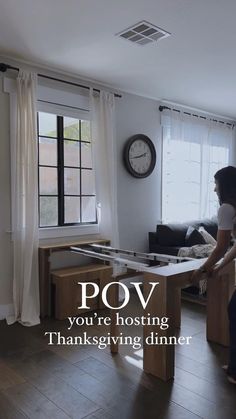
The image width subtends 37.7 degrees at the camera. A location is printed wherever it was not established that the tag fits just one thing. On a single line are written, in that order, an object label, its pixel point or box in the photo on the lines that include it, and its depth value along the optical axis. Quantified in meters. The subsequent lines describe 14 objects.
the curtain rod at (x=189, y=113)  5.00
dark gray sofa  4.59
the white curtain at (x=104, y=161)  4.15
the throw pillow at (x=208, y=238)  4.33
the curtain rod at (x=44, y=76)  3.43
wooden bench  3.54
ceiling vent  2.84
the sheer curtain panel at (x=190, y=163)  5.14
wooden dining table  2.33
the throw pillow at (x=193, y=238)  4.50
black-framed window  3.89
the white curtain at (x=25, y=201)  3.51
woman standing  2.20
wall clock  4.59
